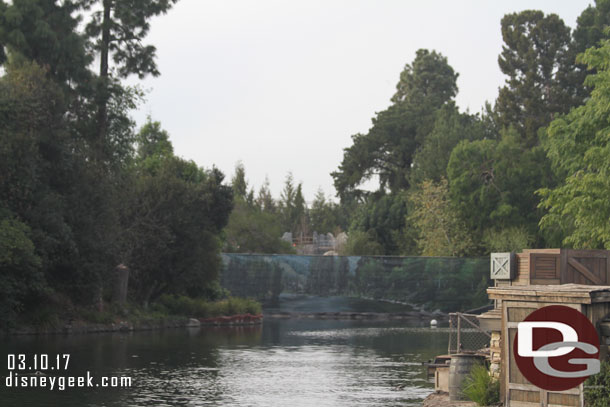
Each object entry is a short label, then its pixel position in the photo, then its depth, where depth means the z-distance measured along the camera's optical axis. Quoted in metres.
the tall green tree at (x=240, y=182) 115.94
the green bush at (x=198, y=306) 56.88
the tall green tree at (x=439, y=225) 79.88
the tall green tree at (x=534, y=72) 84.75
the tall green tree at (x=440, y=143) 88.00
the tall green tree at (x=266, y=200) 121.56
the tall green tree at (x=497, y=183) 76.56
